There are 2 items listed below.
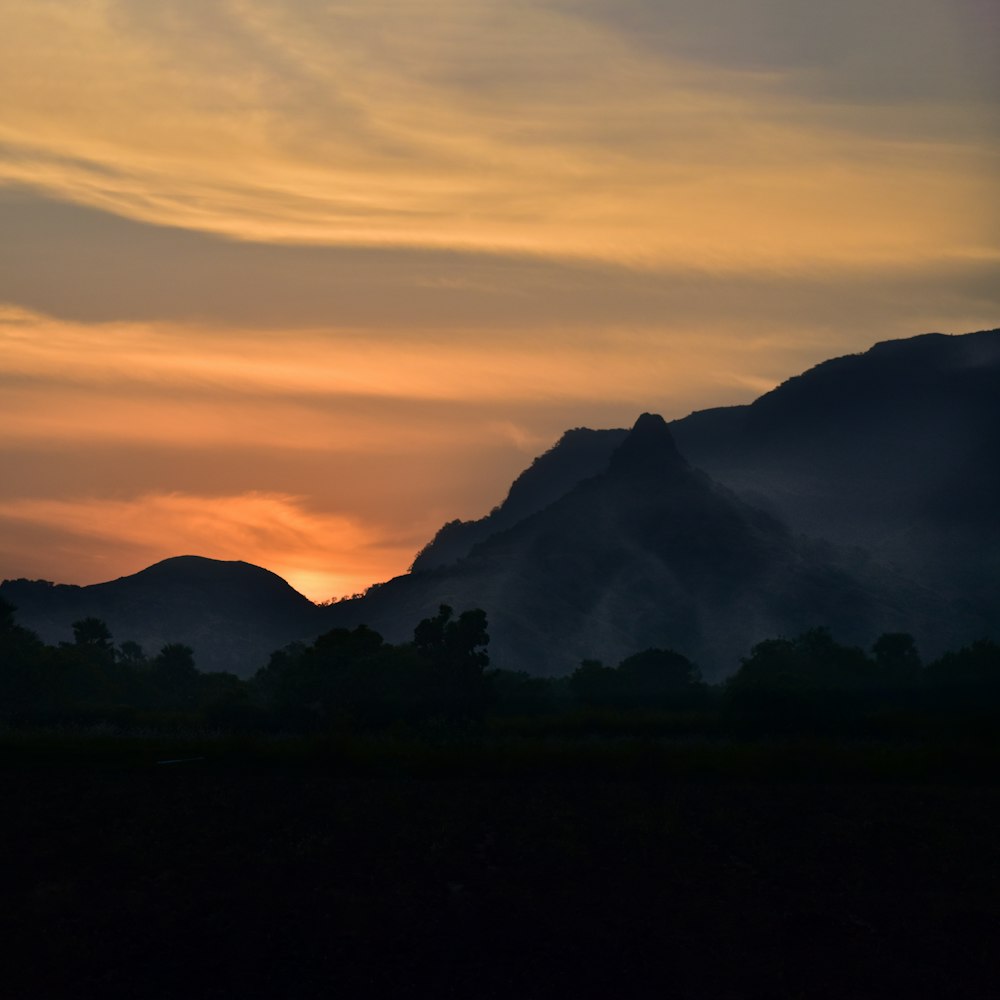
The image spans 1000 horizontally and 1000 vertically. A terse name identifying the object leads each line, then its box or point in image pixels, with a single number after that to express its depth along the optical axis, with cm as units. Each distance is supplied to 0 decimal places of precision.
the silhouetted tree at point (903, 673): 19325
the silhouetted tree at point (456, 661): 12719
